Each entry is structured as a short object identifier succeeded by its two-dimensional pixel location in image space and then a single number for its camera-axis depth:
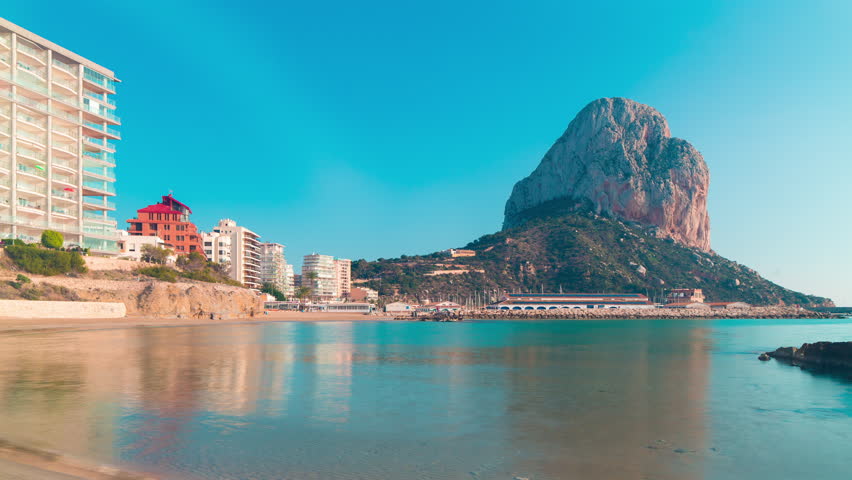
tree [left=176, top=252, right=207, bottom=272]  89.44
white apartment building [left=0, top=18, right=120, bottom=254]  64.69
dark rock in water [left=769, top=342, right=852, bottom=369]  27.50
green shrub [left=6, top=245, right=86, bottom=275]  56.25
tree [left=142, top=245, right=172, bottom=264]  85.81
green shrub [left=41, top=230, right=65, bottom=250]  62.59
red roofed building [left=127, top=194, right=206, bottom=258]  110.25
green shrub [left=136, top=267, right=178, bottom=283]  72.69
